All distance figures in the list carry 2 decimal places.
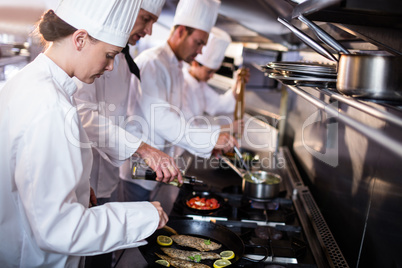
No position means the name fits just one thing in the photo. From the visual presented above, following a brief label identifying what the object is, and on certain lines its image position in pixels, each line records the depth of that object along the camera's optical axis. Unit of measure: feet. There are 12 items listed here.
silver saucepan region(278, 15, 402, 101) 2.15
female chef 3.29
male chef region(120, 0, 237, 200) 7.59
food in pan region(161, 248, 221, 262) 4.82
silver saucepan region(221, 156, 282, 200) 6.38
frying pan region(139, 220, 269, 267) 4.59
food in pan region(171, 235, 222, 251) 5.05
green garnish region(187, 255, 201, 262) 4.79
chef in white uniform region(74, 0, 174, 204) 5.67
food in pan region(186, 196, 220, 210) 6.13
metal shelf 2.03
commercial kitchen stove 4.66
